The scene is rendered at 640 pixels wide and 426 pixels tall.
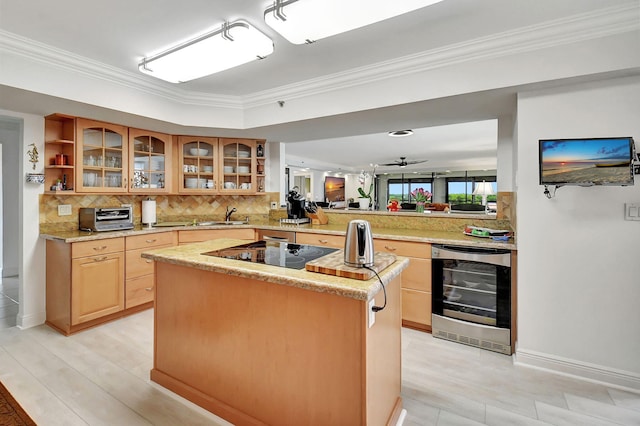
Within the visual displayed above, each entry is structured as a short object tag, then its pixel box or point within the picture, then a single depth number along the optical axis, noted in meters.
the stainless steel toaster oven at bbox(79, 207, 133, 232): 3.14
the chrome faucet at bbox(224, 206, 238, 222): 4.39
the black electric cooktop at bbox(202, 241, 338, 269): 1.76
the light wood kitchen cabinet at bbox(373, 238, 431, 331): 2.87
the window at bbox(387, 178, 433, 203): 13.33
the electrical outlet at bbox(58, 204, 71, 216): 3.26
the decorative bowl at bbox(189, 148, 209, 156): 4.07
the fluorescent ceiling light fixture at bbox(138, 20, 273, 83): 2.08
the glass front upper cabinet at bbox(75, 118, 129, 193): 3.14
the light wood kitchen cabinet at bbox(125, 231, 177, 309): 3.21
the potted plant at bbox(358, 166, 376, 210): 4.34
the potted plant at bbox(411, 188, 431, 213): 3.93
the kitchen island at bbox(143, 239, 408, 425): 1.37
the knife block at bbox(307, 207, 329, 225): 4.09
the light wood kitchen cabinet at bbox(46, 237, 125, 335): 2.79
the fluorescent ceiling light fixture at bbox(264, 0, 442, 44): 1.60
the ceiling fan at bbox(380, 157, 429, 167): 8.79
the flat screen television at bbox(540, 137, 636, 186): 1.95
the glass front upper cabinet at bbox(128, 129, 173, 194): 3.60
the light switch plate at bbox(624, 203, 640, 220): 2.04
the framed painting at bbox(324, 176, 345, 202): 12.52
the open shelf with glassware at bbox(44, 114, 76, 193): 3.11
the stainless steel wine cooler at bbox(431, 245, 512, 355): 2.52
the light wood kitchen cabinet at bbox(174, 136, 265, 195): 4.02
